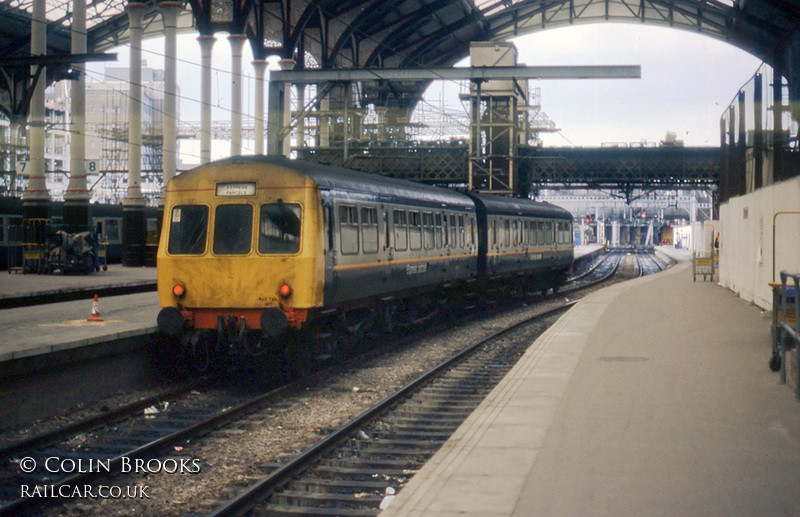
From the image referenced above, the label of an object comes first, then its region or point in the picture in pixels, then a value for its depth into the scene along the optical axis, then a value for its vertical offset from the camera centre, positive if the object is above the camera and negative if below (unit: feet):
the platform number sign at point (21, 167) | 194.05 +17.90
